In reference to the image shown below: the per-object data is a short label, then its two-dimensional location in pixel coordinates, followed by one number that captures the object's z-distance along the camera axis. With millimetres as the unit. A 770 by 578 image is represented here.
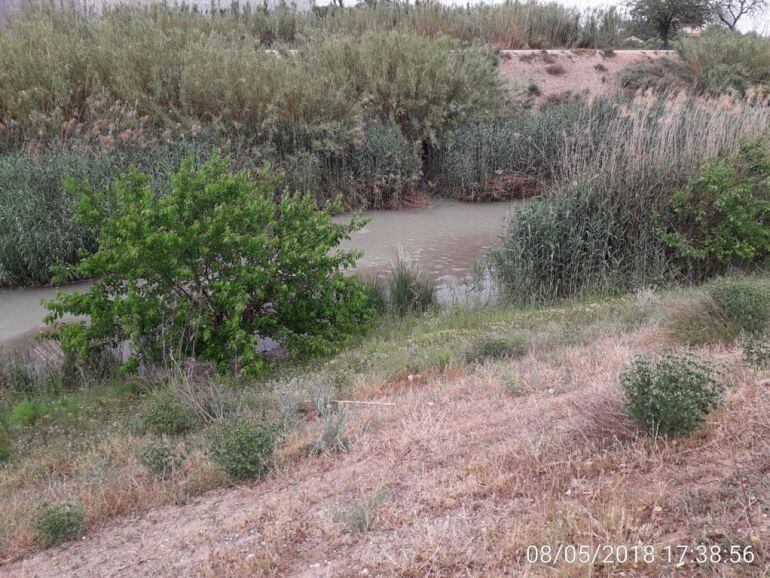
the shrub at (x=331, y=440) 4559
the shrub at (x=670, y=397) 3658
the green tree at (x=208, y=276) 7066
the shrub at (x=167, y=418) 5414
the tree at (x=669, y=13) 33281
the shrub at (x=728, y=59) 21516
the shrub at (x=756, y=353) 4613
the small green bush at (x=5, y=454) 5422
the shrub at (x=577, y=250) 9133
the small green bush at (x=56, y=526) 3838
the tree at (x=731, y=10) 36625
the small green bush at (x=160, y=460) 4523
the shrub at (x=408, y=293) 9164
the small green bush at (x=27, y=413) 6066
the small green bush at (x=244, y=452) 4281
